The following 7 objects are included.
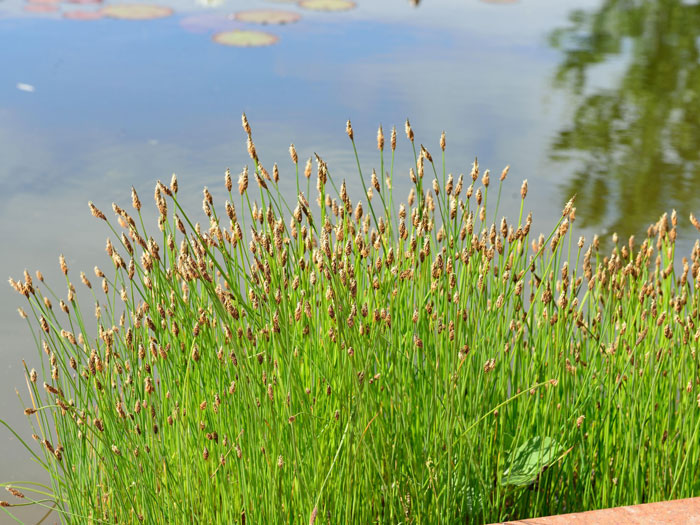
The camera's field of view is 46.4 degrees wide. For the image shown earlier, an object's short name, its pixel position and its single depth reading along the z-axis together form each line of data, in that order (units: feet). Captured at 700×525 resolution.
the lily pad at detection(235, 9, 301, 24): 24.48
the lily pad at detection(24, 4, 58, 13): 24.57
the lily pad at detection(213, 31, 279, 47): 22.06
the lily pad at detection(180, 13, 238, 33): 23.26
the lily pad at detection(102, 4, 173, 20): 24.35
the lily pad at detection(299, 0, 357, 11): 26.24
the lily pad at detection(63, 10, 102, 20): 24.58
